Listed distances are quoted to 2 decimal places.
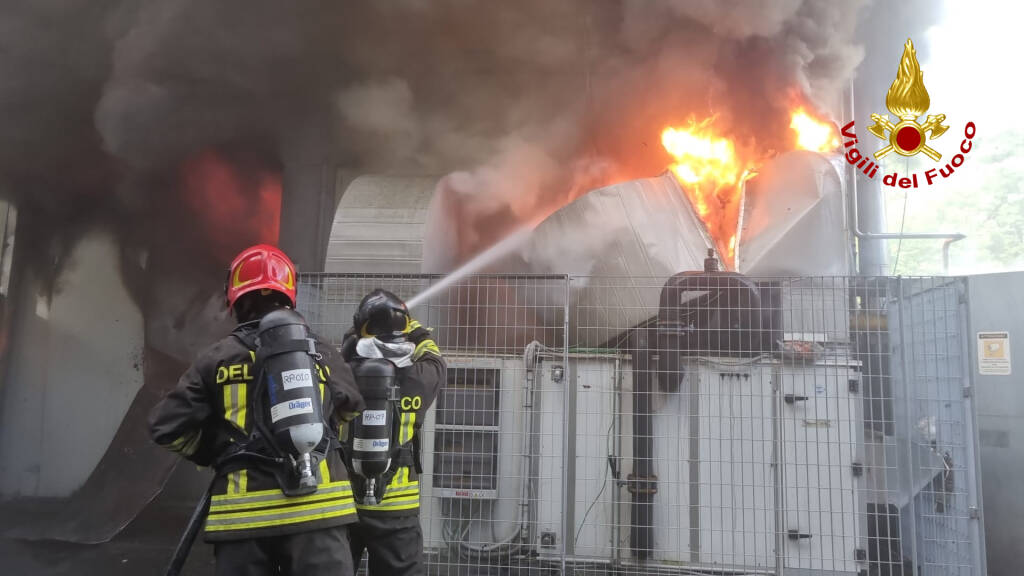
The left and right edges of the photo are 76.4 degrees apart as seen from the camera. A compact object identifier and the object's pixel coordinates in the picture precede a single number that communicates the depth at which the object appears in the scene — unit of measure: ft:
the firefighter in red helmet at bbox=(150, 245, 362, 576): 6.20
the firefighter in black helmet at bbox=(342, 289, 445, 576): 9.12
